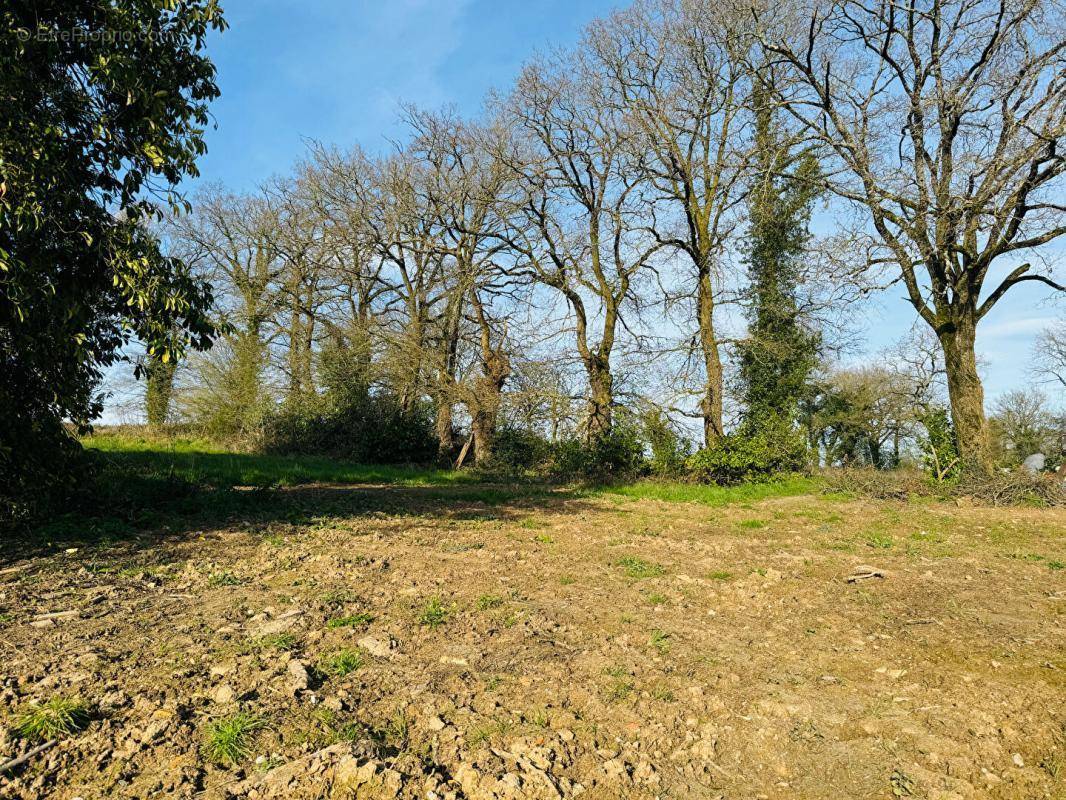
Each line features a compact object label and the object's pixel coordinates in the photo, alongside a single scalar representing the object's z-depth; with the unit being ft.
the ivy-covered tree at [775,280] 48.21
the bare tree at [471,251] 56.55
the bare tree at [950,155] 40.06
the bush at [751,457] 46.60
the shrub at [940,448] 43.96
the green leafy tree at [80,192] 17.43
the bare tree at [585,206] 50.72
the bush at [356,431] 63.93
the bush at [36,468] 20.26
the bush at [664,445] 48.37
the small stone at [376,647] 11.89
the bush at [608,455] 49.47
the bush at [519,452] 52.49
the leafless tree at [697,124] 47.37
